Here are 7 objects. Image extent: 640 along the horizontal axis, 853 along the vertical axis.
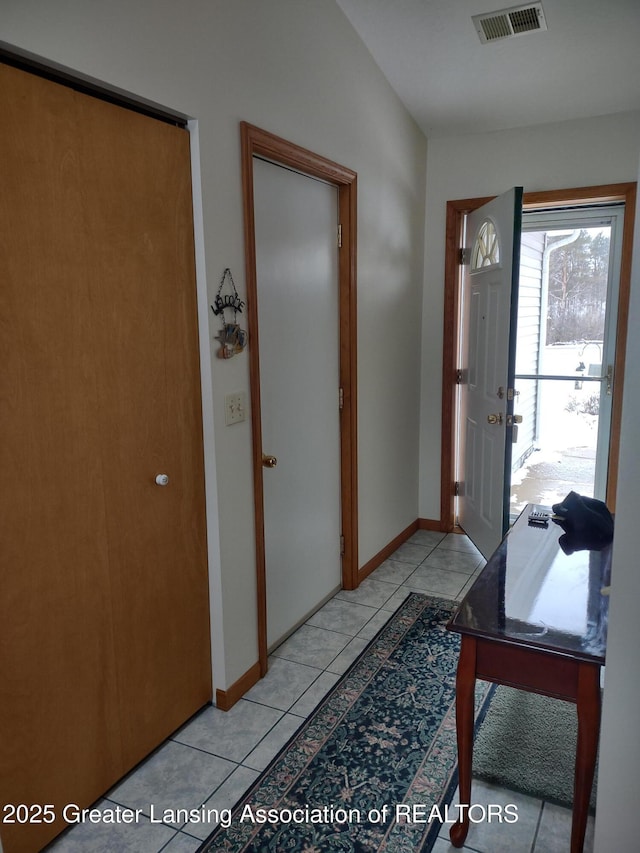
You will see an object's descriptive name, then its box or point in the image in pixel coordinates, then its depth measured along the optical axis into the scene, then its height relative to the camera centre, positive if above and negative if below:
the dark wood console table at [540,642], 1.47 -0.74
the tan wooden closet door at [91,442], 1.52 -0.30
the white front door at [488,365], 3.21 -0.21
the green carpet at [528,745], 1.89 -1.36
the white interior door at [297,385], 2.50 -0.23
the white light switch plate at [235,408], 2.19 -0.27
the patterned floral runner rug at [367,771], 1.72 -1.38
